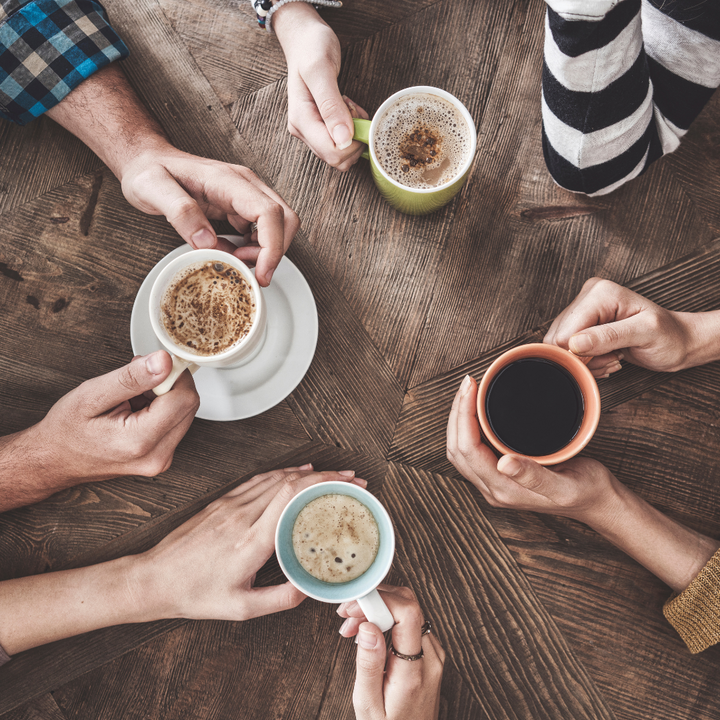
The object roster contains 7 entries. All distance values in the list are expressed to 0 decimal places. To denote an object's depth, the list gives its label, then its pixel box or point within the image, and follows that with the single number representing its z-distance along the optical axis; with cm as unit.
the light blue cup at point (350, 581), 86
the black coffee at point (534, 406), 96
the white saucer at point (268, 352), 105
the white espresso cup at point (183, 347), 88
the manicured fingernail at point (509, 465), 83
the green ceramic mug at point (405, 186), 96
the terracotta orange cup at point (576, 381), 86
